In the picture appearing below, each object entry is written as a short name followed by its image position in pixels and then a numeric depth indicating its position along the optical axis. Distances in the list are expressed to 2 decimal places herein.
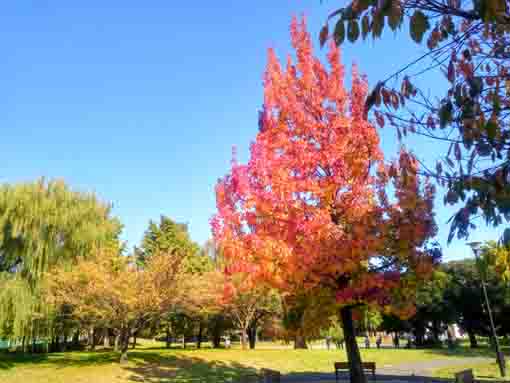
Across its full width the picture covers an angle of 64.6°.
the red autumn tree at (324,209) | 9.38
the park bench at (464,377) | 9.50
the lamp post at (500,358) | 17.42
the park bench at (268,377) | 11.81
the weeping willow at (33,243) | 19.34
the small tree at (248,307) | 33.94
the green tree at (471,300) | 38.75
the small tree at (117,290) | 20.61
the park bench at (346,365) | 13.81
